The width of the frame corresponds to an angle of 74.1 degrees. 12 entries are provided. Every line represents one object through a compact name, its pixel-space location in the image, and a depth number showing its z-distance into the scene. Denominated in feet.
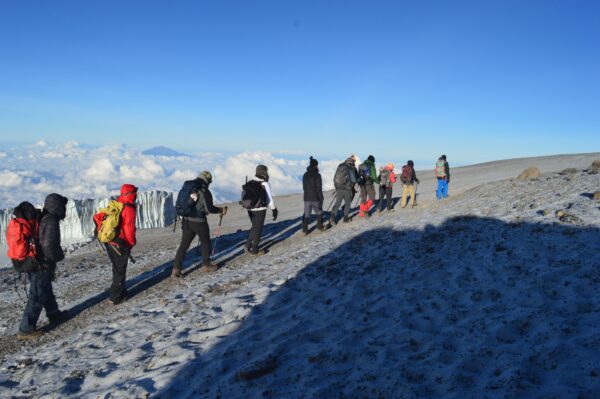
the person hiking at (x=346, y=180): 45.01
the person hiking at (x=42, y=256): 24.04
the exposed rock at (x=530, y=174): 51.37
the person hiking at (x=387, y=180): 53.21
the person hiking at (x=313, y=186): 43.29
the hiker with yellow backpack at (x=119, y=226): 27.17
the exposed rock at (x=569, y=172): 49.06
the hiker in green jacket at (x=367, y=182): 50.83
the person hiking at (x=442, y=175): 57.36
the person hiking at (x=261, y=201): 36.65
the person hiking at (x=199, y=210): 31.01
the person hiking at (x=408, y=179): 54.97
